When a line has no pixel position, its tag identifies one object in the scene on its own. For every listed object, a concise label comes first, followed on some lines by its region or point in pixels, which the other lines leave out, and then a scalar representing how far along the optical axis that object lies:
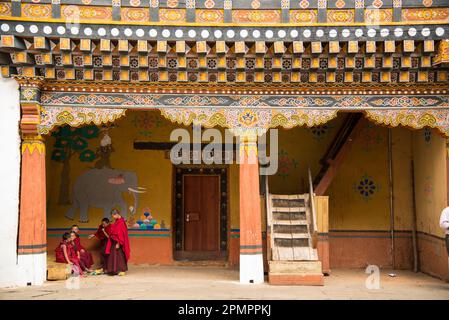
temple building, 9.14
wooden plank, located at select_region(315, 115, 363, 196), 11.07
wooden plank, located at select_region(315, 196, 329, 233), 10.47
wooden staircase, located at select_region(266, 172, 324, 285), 9.29
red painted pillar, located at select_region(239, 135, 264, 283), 9.55
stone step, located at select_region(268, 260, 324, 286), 9.26
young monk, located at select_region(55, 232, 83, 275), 10.22
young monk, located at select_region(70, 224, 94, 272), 10.65
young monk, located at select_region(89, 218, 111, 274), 10.86
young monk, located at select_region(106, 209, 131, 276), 10.48
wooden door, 11.92
